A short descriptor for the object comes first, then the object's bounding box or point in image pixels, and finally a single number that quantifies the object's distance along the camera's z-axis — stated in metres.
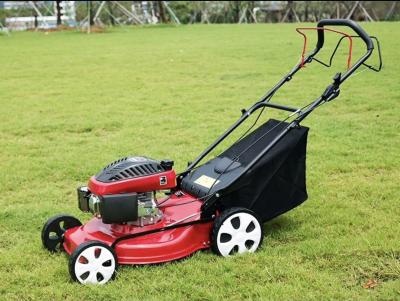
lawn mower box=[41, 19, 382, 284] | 3.46
